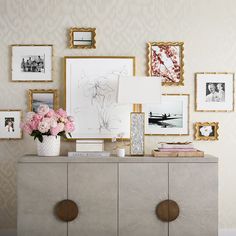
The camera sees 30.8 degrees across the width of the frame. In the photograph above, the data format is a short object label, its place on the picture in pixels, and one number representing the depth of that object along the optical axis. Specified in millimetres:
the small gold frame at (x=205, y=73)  4327
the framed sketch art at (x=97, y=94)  4289
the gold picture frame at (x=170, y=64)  4316
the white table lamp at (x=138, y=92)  3939
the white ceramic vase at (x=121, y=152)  3965
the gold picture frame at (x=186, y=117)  4328
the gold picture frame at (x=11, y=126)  4309
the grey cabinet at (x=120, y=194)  3838
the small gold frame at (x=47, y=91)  4293
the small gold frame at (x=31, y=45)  4312
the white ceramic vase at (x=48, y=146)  3928
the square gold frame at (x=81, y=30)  4297
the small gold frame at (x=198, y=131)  4320
